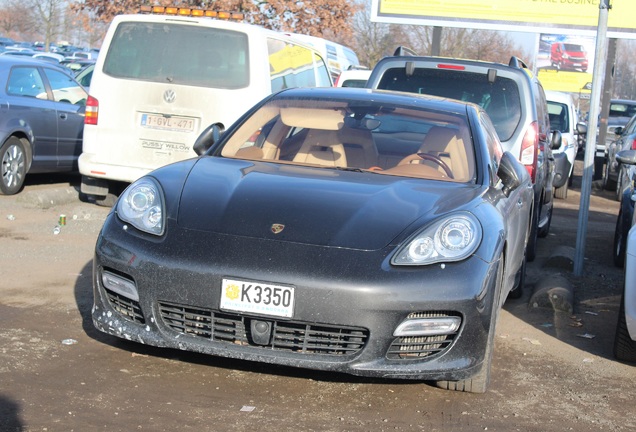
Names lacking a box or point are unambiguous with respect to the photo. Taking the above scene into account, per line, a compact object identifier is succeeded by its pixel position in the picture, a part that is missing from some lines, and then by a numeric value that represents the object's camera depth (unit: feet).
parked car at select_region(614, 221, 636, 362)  17.78
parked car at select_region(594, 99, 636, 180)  67.67
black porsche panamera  14.23
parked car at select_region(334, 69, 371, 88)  54.90
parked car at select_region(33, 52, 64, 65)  128.90
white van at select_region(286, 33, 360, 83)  67.52
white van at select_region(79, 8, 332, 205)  31.68
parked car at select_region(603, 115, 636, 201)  50.82
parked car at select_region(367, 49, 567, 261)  28.32
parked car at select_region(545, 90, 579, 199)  53.50
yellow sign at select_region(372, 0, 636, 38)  73.26
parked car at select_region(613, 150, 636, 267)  28.60
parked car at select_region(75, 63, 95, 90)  56.95
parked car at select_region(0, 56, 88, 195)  35.76
